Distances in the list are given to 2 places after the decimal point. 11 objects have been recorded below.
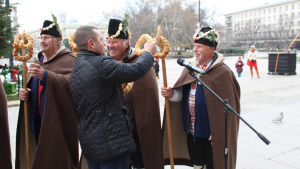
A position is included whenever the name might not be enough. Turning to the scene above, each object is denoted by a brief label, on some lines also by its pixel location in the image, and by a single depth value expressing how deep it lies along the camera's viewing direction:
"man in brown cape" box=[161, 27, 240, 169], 3.00
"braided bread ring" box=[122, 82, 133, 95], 2.77
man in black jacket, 2.25
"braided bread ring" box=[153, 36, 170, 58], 2.68
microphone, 2.56
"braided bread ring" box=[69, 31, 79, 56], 3.49
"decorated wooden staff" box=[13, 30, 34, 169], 3.18
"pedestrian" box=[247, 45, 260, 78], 15.85
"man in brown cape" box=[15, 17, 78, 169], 3.11
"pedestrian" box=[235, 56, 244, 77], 16.38
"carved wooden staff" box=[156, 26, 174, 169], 2.69
